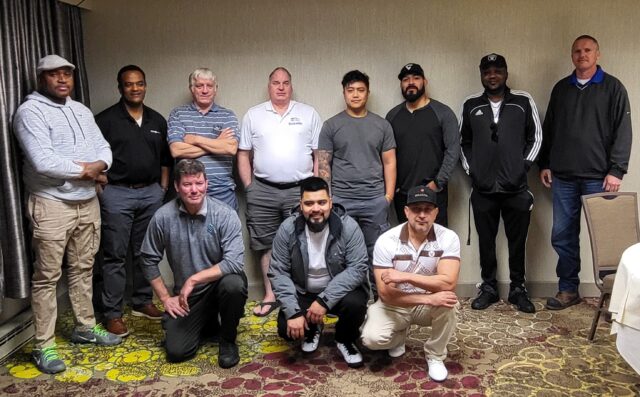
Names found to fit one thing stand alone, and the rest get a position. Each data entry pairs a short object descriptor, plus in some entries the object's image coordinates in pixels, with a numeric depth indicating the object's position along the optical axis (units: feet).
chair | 11.44
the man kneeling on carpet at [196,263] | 10.76
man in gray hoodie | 10.30
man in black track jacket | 12.81
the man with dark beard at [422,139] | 13.02
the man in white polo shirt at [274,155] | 12.96
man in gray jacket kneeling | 10.48
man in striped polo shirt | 12.65
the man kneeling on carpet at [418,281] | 9.91
